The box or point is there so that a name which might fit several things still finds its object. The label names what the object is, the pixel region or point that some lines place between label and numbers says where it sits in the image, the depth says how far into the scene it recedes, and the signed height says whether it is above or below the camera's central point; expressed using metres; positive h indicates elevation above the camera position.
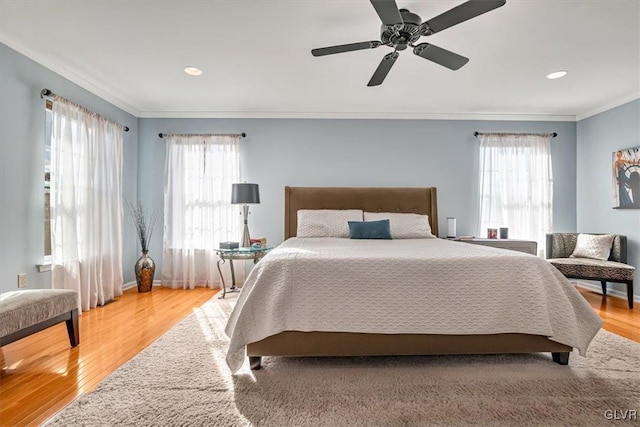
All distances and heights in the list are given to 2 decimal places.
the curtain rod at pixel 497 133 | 4.75 +1.10
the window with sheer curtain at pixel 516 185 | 4.74 +0.36
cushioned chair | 3.64 -0.62
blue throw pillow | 3.75 -0.22
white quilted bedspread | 2.00 -0.54
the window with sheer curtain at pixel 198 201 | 4.67 +0.14
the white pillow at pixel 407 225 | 3.94 -0.18
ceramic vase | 4.31 -0.80
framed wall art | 3.93 +0.38
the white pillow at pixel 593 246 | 4.04 -0.46
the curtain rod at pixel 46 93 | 3.05 +1.09
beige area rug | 1.58 -0.99
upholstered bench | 2.00 -0.67
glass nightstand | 3.87 -0.49
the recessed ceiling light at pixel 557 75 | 3.41 +1.40
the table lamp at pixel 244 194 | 4.11 +0.21
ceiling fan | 1.86 +1.14
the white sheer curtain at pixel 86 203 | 3.19 +0.08
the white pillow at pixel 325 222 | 3.98 -0.14
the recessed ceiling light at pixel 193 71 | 3.35 +1.43
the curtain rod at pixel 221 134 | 4.70 +1.08
